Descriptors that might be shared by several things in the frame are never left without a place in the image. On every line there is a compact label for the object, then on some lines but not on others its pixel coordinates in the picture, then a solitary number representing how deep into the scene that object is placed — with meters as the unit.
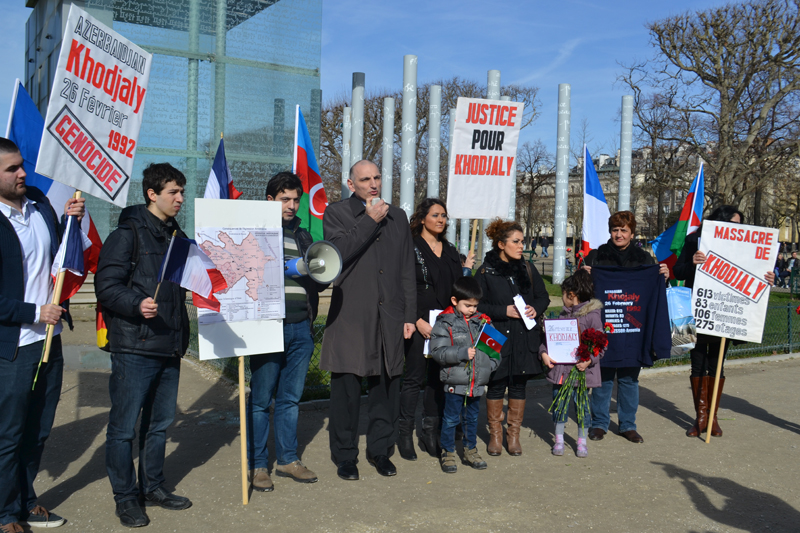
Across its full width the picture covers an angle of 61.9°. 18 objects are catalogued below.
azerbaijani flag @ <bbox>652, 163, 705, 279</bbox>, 7.14
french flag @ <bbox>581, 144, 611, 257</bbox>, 7.23
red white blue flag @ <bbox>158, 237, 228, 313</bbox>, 3.81
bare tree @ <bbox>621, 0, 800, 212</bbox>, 22.59
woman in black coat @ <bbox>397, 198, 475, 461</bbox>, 5.40
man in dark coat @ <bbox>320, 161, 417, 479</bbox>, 4.74
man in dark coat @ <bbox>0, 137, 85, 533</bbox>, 3.58
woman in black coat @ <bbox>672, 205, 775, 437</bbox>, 6.14
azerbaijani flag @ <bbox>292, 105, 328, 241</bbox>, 7.31
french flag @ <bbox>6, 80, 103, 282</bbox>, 4.45
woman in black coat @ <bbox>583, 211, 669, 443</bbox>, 6.04
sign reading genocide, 3.73
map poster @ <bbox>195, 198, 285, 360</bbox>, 4.15
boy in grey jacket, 5.02
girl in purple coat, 5.52
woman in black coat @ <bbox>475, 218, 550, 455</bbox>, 5.41
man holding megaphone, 4.63
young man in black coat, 3.84
